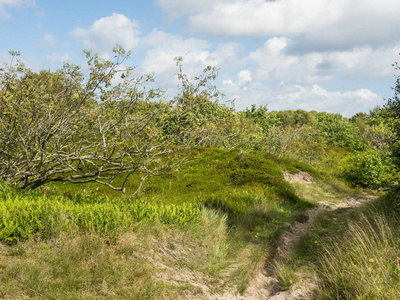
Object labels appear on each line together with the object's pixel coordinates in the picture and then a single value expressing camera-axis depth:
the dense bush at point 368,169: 15.80
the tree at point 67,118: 7.38
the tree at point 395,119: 8.33
